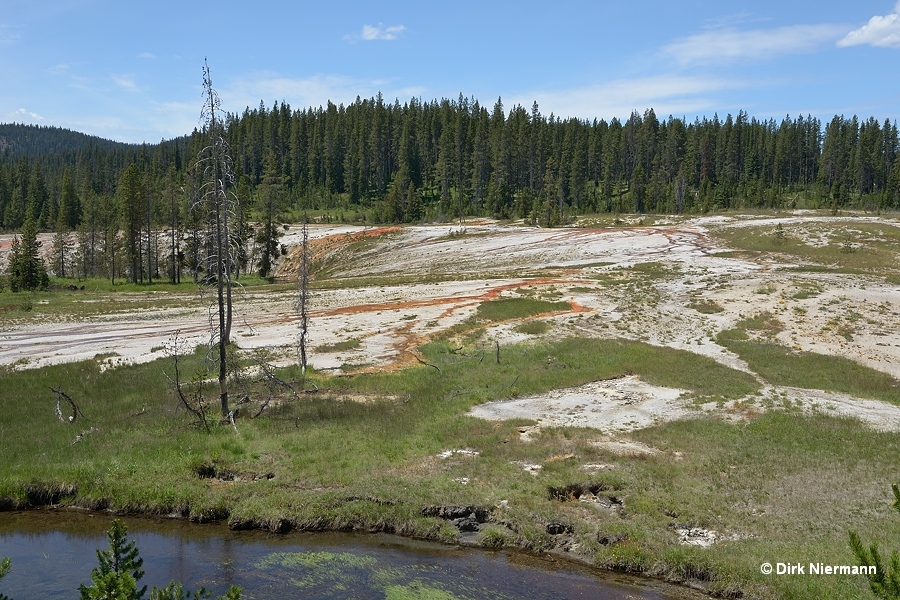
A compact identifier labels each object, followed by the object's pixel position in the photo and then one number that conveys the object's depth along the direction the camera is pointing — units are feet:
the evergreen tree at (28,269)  228.43
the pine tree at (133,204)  258.78
